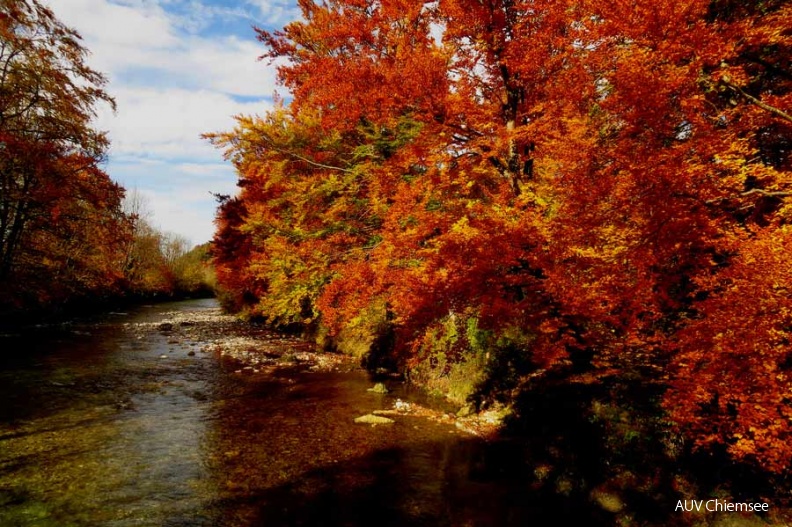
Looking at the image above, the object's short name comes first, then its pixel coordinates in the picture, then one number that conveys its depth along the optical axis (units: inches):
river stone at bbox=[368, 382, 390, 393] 546.3
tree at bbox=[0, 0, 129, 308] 639.8
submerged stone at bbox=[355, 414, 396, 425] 433.4
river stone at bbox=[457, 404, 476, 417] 462.5
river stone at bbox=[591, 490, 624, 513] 282.4
